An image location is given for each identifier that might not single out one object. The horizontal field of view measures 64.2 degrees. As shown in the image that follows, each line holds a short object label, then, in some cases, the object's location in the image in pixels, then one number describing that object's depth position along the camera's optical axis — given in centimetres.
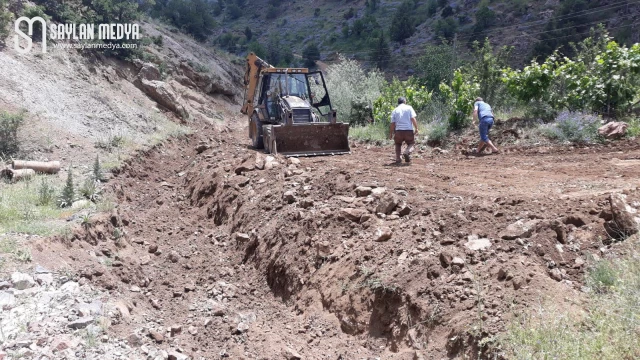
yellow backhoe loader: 1185
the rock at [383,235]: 580
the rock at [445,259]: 494
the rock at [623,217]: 482
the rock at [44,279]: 513
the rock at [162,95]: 1911
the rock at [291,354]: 473
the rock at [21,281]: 493
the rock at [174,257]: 705
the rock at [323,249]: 613
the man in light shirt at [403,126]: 1012
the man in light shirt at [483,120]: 1123
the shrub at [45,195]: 773
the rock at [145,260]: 686
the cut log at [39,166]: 959
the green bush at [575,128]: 1101
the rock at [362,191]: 702
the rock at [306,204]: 727
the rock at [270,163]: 940
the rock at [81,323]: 447
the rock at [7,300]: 459
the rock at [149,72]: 1952
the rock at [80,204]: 769
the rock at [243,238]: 750
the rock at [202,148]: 1384
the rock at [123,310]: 496
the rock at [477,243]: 505
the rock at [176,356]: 454
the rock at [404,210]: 622
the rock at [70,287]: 510
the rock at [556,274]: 458
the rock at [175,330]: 505
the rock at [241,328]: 522
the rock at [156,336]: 476
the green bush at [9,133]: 1050
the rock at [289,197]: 762
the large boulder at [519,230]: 509
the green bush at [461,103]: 1345
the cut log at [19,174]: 914
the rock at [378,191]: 685
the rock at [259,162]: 955
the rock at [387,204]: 633
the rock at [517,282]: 438
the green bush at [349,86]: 2036
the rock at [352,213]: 644
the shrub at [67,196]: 780
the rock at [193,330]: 516
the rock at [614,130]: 1069
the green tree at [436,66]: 3069
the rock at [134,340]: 454
